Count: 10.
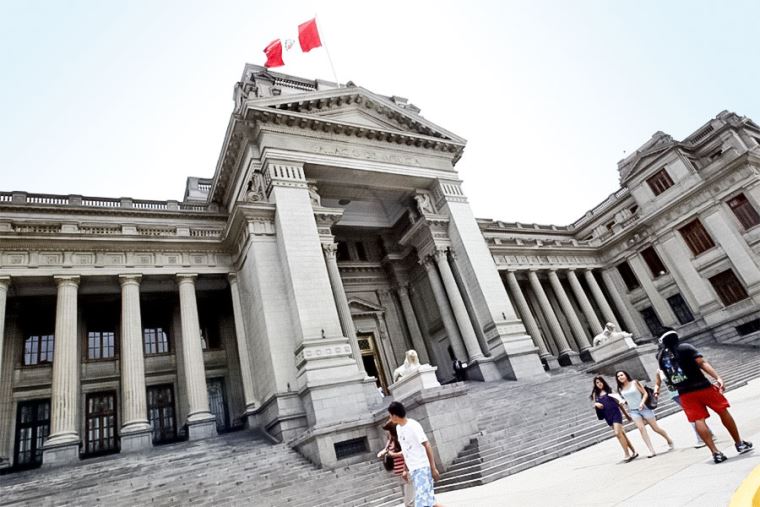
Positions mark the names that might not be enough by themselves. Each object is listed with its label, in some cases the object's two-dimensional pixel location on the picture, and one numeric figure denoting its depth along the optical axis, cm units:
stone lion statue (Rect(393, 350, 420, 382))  1166
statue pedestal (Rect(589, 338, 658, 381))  1571
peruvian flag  2278
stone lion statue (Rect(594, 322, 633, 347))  1670
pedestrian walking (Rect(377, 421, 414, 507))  539
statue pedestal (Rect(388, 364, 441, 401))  1087
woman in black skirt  746
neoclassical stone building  1655
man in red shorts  512
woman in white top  694
